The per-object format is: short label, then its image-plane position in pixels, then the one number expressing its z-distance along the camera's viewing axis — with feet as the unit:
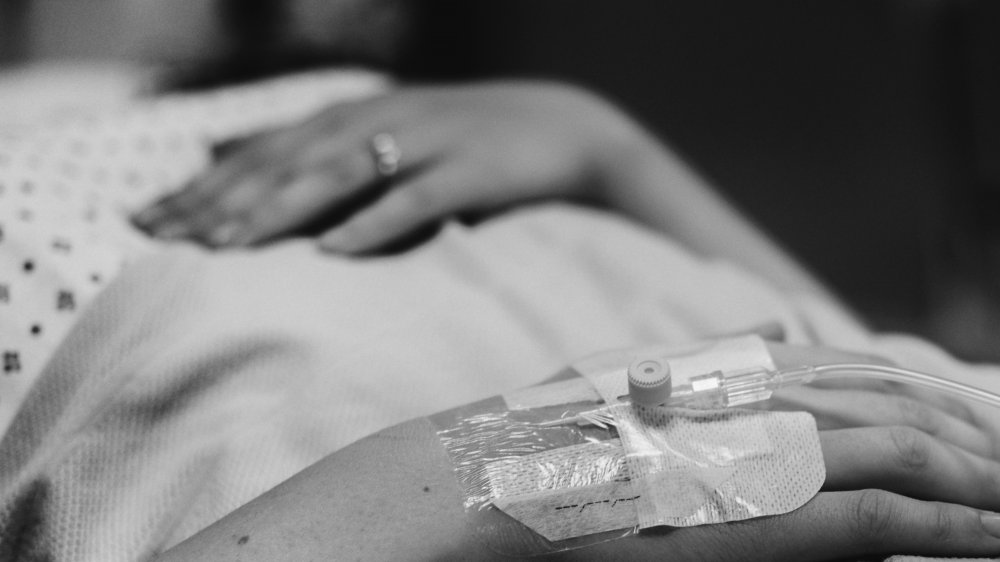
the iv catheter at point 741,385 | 1.40
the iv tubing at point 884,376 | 1.44
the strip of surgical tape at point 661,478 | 1.38
